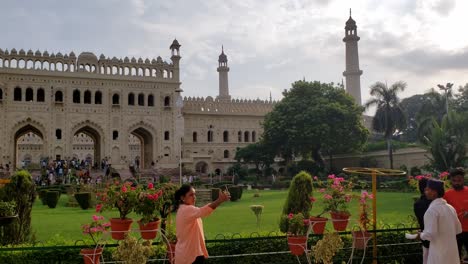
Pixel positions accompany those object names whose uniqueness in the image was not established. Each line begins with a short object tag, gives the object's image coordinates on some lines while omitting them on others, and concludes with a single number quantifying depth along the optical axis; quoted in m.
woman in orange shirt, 4.66
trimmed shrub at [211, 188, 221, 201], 20.69
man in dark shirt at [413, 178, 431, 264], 5.63
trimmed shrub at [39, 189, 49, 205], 20.07
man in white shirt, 4.79
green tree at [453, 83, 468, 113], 41.53
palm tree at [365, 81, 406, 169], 34.47
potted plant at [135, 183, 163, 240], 6.30
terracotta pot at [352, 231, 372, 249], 6.29
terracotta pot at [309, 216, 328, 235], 6.78
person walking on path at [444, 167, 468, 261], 5.85
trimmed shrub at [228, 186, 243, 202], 21.14
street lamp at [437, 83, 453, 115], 35.66
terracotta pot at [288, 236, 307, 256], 6.08
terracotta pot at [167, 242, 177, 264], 5.33
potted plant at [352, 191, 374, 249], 6.45
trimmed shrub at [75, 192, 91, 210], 18.50
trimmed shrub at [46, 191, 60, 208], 19.22
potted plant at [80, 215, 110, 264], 5.47
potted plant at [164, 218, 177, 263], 5.43
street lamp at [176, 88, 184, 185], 38.31
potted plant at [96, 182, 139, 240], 6.36
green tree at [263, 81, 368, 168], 33.62
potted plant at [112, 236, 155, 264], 5.06
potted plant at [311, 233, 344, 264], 5.53
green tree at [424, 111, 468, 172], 21.58
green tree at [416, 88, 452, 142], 37.72
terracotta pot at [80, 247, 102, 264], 5.46
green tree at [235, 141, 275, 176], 36.12
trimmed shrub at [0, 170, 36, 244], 8.08
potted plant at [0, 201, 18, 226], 6.74
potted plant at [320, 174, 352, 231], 7.05
